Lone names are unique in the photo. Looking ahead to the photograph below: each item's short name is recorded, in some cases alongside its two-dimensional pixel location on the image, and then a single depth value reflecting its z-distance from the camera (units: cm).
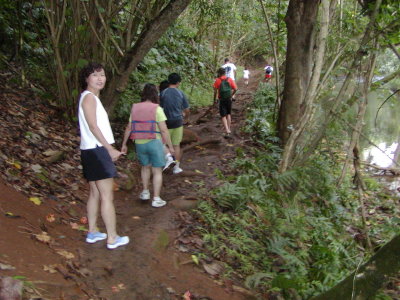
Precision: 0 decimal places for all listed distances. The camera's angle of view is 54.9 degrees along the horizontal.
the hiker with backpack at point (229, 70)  1116
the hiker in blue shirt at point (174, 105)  646
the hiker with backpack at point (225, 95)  932
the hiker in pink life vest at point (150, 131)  502
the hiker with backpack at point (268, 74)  2053
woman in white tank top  360
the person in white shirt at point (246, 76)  2197
